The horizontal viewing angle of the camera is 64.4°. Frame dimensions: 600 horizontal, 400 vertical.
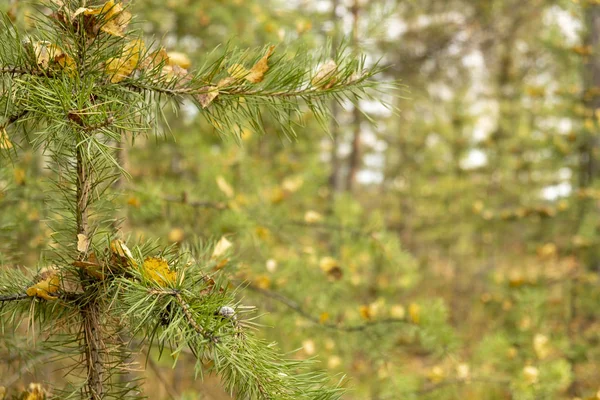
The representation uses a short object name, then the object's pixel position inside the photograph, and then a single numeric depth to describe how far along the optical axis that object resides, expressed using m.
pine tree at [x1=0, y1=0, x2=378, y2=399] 0.66
